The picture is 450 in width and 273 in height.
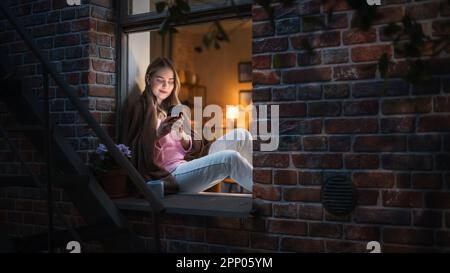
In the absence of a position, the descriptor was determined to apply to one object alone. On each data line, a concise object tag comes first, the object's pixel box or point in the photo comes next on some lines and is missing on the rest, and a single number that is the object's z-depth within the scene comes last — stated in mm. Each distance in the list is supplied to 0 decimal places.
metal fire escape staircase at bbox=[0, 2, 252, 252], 2350
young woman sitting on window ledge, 3221
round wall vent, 2322
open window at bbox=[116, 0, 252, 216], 2746
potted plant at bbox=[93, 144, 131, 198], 3047
